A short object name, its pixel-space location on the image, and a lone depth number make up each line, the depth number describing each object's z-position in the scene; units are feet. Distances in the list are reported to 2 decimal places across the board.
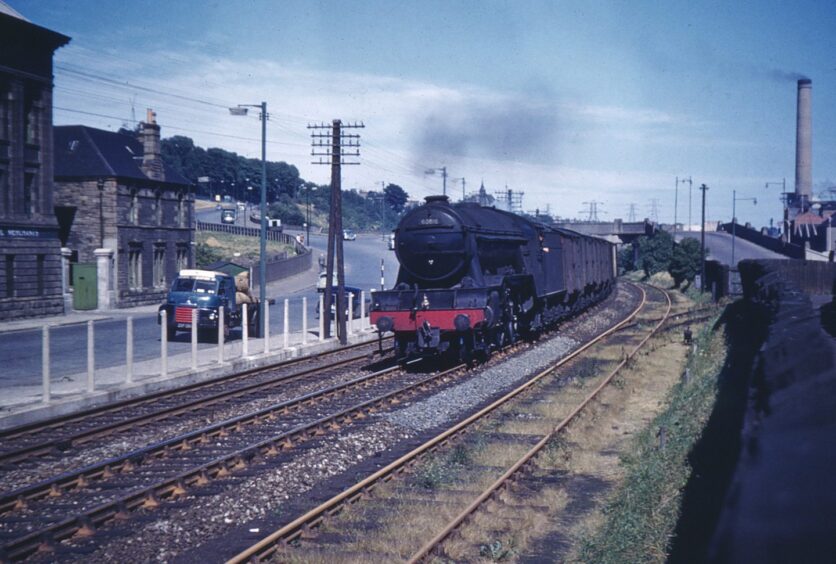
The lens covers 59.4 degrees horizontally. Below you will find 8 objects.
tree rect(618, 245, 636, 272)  288.71
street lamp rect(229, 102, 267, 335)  77.10
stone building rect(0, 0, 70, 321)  97.50
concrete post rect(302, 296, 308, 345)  68.54
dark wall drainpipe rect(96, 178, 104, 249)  123.13
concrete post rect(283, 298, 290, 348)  65.84
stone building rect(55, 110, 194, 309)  123.03
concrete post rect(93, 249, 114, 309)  117.19
